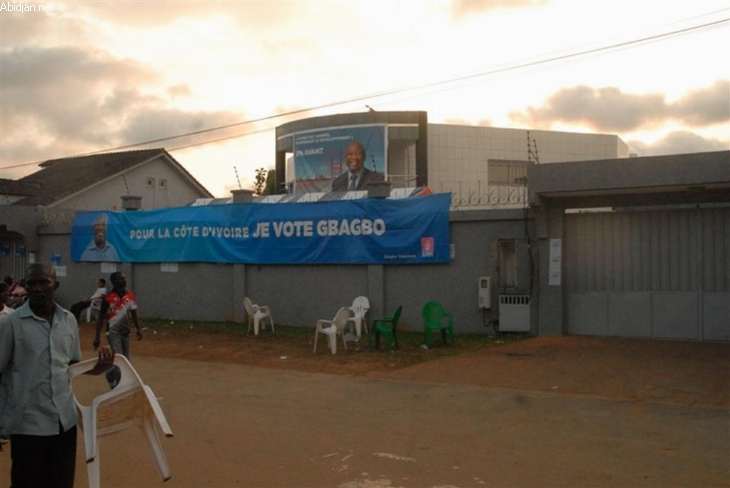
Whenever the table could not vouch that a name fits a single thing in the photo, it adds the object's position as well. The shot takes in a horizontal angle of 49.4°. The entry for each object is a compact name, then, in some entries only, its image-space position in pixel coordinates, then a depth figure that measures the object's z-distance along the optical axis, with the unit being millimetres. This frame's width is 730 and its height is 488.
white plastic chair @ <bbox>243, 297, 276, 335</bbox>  19453
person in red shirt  10867
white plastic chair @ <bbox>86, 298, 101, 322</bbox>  23112
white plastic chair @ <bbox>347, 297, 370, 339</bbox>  17812
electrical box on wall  17281
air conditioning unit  16922
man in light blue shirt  4855
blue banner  18531
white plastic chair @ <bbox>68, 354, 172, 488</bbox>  5219
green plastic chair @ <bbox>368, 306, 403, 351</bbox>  15461
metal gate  15117
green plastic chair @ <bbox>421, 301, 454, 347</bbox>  15703
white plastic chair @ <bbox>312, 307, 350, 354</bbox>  15656
